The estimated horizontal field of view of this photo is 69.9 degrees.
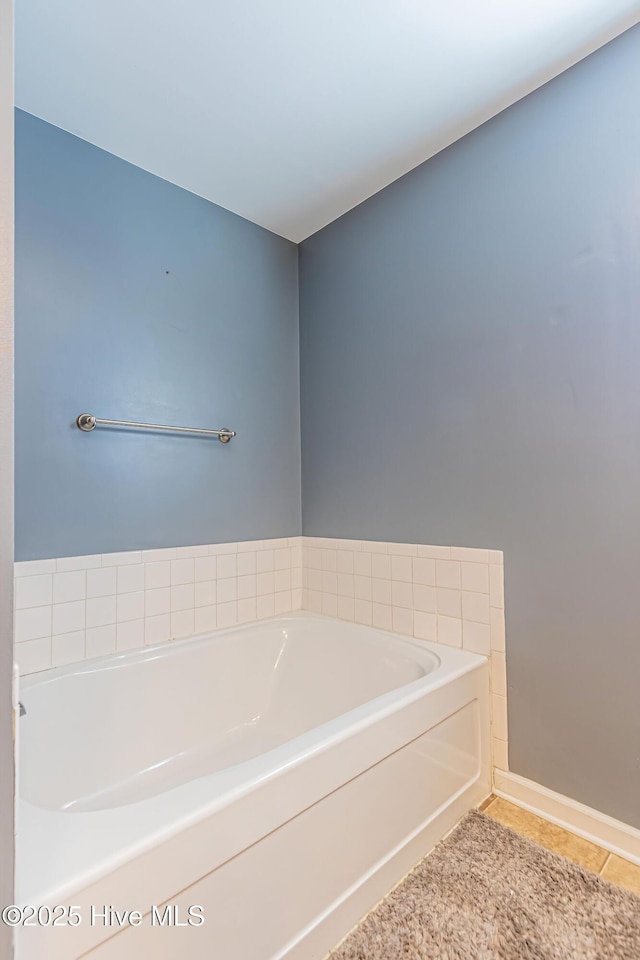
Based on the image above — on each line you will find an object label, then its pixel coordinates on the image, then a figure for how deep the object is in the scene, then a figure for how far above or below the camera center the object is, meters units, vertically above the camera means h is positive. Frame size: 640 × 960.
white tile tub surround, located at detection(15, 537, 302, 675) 1.62 -0.43
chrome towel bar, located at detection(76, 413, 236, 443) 1.73 +0.28
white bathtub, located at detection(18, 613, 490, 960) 0.81 -0.76
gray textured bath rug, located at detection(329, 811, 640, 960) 1.10 -1.10
